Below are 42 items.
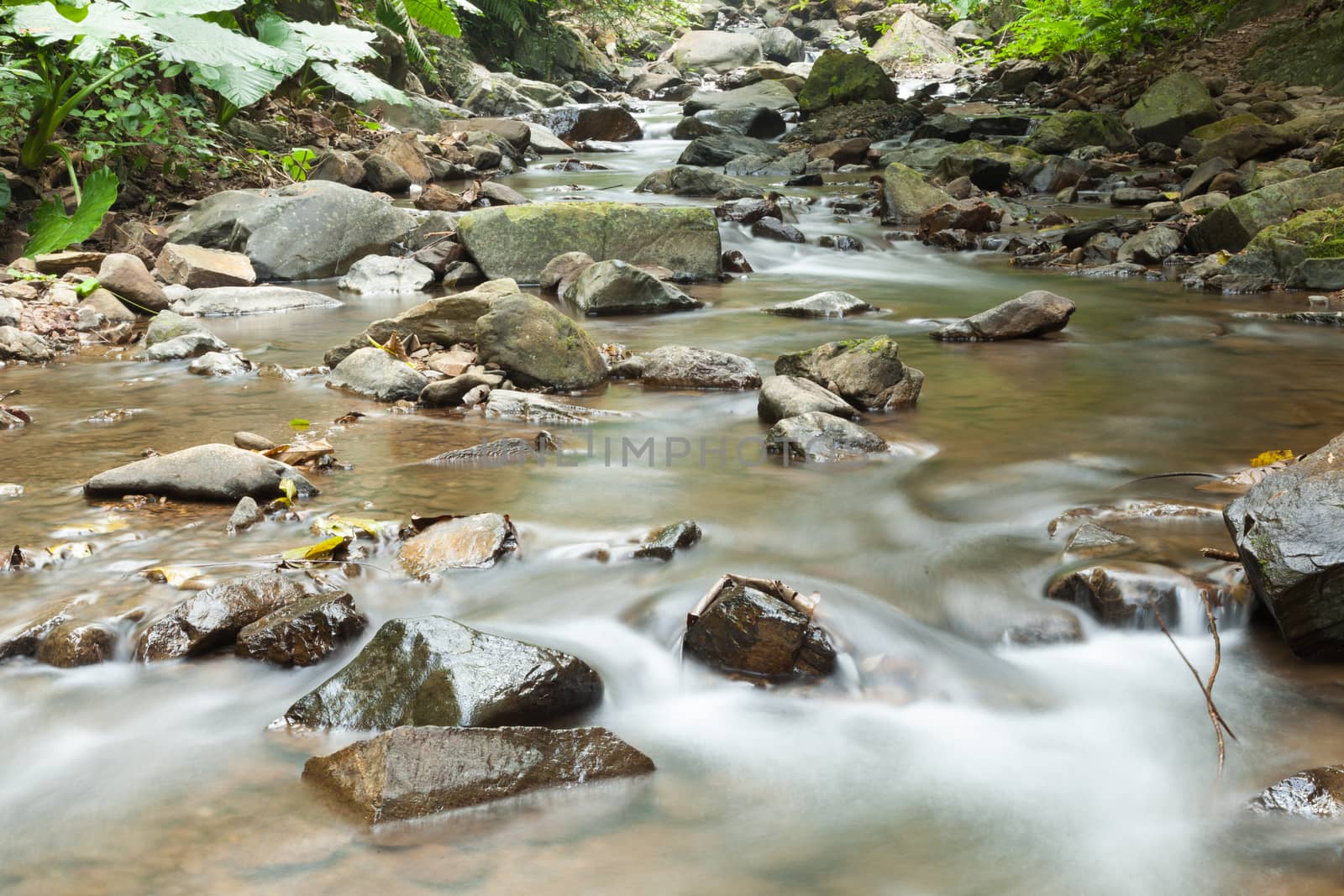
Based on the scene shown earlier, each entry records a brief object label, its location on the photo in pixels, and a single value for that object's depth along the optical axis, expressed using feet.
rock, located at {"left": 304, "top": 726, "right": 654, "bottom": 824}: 6.61
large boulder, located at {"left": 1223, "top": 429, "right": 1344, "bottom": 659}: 7.92
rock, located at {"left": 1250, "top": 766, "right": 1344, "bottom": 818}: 6.63
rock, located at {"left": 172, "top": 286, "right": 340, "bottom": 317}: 23.85
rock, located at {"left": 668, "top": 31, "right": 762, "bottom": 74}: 90.58
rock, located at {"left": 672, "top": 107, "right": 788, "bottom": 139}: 59.00
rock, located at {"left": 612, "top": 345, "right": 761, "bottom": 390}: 17.60
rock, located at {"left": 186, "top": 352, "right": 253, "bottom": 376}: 17.89
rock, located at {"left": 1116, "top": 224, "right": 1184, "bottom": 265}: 29.50
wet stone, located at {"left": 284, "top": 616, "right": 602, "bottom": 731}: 7.48
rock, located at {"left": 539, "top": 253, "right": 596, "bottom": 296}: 25.20
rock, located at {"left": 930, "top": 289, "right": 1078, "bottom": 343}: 20.79
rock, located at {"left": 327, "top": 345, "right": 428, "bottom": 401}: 16.24
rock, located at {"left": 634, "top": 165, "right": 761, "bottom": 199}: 40.81
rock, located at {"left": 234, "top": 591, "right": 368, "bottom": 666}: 8.50
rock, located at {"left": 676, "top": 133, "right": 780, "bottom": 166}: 50.83
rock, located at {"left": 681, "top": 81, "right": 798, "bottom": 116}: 63.00
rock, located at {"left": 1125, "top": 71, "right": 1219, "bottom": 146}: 46.09
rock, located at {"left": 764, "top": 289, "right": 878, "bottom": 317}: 23.95
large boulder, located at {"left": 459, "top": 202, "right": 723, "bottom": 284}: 26.23
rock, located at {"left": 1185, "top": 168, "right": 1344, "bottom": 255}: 27.43
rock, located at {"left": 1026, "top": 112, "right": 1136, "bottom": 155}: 47.85
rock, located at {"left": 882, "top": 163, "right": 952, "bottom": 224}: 37.19
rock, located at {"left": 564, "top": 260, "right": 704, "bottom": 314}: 23.36
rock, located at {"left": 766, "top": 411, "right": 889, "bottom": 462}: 13.99
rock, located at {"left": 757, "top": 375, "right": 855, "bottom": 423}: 15.06
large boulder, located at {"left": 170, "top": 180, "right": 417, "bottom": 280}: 27.04
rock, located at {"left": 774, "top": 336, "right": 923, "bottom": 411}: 15.96
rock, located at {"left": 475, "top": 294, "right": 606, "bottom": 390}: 16.66
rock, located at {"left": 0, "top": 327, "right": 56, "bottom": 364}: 18.71
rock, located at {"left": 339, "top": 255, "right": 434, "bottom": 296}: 26.84
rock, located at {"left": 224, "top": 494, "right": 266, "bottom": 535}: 10.59
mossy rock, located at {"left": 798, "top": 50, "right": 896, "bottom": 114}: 62.08
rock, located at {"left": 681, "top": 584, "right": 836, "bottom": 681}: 8.70
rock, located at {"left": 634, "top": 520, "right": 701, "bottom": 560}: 10.75
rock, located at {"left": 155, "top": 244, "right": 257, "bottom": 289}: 24.90
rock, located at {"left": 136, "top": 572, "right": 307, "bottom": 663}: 8.54
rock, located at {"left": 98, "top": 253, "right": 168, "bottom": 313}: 22.31
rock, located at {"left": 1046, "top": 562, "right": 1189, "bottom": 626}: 9.31
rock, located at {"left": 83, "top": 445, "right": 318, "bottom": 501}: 11.32
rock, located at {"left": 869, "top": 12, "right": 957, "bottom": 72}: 88.48
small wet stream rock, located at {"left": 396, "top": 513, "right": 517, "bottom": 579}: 10.12
